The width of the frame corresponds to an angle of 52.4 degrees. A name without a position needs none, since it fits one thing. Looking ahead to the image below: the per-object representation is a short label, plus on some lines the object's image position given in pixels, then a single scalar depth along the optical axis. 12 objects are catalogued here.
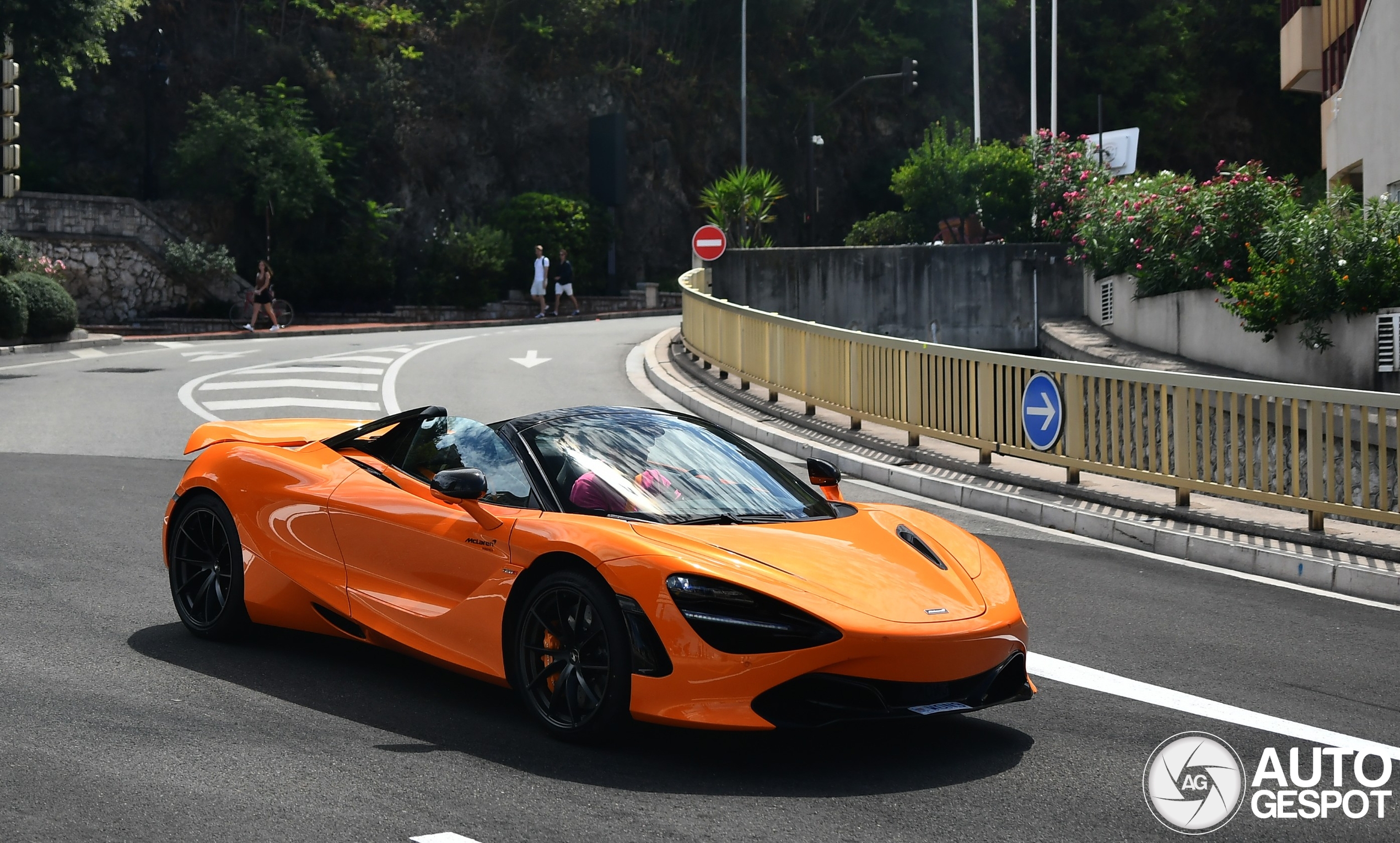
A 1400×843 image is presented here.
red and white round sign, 26.56
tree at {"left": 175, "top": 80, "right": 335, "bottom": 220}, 41.41
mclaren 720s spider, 4.81
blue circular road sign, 11.59
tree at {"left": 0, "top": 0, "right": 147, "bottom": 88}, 26.91
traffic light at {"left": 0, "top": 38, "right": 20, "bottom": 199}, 24.42
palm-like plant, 33.59
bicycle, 38.53
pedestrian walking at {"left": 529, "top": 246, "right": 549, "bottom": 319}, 39.78
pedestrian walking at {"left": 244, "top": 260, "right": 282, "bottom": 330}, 34.66
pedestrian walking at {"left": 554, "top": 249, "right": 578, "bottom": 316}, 40.31
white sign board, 54.09
